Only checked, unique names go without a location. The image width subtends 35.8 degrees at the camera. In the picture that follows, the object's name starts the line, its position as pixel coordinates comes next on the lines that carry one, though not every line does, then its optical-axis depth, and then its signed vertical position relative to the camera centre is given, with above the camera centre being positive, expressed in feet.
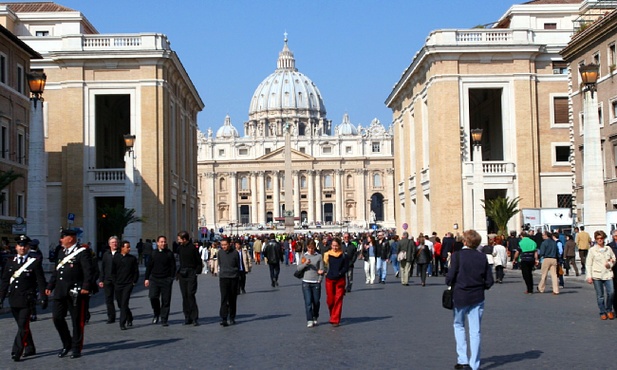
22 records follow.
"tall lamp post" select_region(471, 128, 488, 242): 124.47 +5.42
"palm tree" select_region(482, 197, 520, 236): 136.26 +2.36
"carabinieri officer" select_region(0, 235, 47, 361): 38.68 -2.03
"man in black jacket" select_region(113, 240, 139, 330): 50.96 -2.14
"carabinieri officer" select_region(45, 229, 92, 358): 39.01 -2.16
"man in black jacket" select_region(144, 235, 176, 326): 51.13 -2.13
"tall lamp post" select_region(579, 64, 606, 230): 85.71 +5.05
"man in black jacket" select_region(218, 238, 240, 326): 51.44 -2.33
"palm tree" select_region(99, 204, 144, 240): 125.49 +2.32
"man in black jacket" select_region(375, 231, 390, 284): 89.04 -2.36
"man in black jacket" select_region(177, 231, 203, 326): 51.06 -2.16
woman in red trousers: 49.50 -2.52
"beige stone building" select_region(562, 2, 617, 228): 114.42 +17.20
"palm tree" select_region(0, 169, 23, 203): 87.62 +5.57
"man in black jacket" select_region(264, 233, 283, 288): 88.53 -2.58
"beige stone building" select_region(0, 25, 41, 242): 119.44 +15.59
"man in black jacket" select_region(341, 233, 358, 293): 77.76 -1.71
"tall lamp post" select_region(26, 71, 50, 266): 81.51 +4.85
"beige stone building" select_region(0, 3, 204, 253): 149.59 +18.32
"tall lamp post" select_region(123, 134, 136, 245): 116.88 +7.94
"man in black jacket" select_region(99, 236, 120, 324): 53.06 -2.54
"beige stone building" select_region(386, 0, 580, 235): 156.76 +19.21
